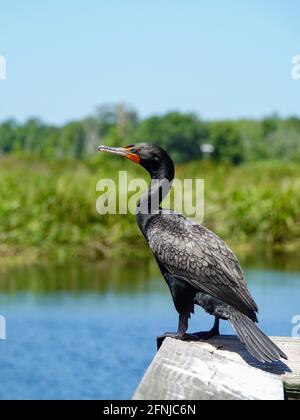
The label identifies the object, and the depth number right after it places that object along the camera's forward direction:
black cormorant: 7.12
